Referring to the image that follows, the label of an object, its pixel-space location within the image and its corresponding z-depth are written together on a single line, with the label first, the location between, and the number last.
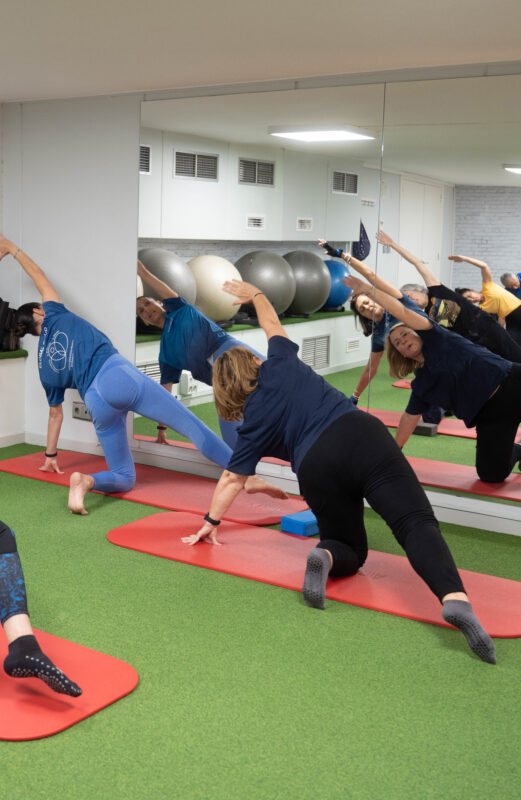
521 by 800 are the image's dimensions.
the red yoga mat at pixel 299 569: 3.12
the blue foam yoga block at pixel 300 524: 3.90
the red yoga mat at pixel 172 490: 4.27
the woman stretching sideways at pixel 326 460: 2.88
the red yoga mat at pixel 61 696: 2.28
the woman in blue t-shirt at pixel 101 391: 4.35
